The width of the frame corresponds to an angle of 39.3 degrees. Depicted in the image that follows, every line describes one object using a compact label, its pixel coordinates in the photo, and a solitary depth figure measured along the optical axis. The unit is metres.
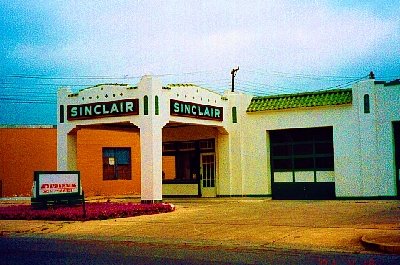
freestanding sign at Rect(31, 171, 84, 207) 22.64
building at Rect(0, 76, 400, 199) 25.42
